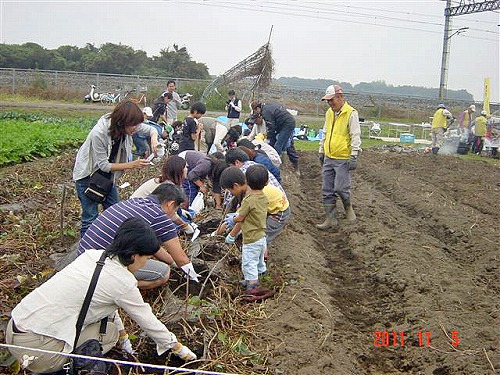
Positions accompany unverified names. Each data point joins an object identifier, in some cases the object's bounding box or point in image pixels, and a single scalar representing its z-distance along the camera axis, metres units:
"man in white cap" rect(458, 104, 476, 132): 19.36
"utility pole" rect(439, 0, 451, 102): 33.21
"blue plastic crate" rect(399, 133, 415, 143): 21.64
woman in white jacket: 3.11
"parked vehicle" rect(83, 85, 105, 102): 30.23
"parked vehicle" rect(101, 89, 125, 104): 30.31
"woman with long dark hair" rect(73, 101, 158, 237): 4.96
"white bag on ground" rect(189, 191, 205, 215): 6.61
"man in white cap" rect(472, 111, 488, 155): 19.05
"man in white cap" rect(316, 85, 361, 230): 7.66
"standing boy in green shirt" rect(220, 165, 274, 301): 5.02
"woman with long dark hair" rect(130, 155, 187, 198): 5.17
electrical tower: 32.66
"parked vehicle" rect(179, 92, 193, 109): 26.50
